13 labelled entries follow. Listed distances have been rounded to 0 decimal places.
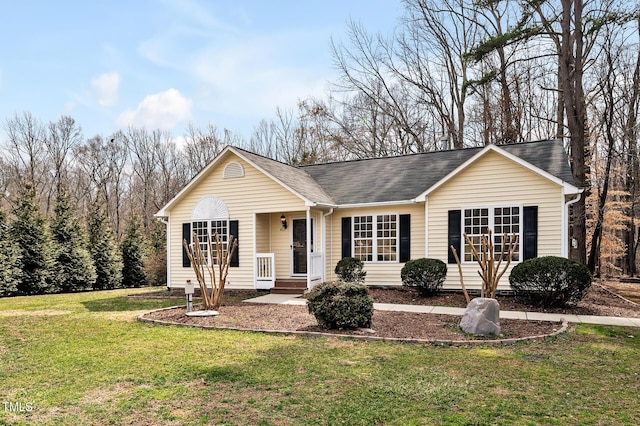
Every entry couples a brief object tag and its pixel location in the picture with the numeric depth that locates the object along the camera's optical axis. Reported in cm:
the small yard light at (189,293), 891
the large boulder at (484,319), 690
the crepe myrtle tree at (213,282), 943
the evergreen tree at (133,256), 2038
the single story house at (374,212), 1123
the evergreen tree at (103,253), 1845
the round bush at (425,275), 1105
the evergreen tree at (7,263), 1412
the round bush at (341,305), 737
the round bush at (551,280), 905
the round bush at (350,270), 1233
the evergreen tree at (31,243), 1509
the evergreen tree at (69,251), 1644
